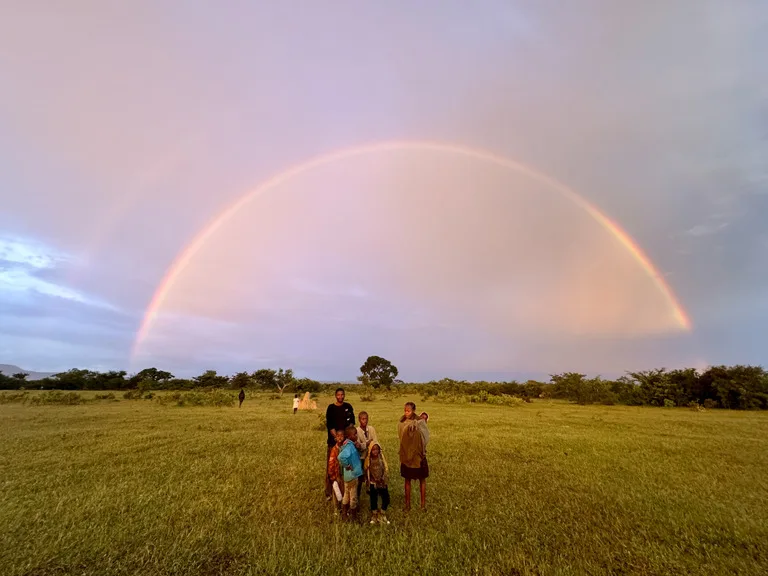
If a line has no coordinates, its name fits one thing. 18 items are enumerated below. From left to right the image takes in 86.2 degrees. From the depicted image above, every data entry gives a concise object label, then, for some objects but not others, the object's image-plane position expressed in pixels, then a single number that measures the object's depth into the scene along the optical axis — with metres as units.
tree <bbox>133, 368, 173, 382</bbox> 81.86
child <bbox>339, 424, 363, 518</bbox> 8.50
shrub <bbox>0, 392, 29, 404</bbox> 40.46
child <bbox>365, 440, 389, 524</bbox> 8.84
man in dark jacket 9.82
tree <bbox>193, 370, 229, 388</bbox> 81.44
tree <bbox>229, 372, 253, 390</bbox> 83.25
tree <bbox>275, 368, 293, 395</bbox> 77.12
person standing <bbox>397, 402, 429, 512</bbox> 9.46
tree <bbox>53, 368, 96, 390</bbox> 69.88
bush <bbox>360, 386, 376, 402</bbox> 48.67
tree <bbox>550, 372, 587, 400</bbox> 58.53
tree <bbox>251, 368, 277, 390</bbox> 82.81
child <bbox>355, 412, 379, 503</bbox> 9.09
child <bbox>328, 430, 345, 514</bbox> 8.99
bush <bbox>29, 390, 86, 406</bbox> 39.41
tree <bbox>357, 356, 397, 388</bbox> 126.56
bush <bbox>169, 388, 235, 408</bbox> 40.93
